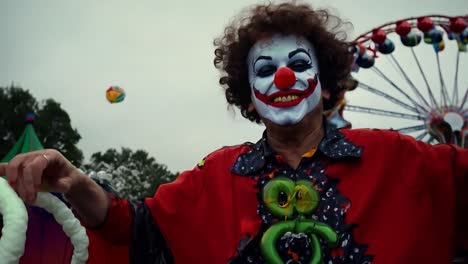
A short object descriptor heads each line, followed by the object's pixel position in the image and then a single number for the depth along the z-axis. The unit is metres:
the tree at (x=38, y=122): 21.36
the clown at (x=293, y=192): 1.69
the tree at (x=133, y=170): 34.97
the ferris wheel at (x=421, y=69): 10.34
